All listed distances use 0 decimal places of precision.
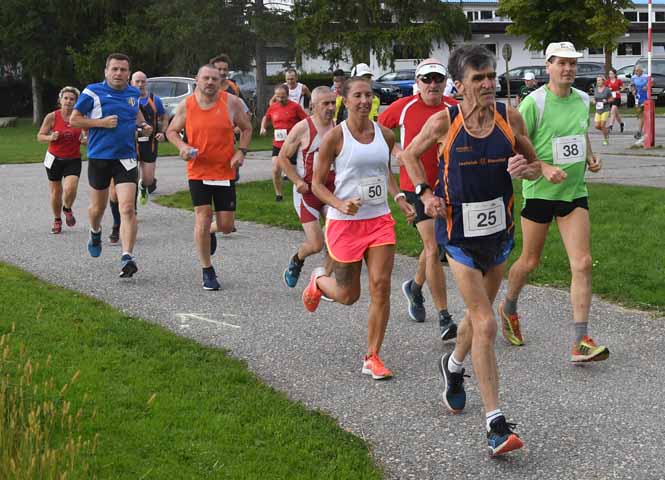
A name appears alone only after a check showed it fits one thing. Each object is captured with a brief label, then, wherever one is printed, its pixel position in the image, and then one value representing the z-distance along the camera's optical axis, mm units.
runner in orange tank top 9336
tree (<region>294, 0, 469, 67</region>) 34000
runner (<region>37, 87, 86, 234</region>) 12893
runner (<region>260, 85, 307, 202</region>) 16031
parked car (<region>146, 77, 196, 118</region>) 32562
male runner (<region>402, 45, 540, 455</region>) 5352
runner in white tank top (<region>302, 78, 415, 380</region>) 6551
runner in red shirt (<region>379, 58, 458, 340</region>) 7436
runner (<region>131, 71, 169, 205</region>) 13992
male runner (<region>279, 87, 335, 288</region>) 8367
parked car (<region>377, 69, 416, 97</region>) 47875
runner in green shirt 6754
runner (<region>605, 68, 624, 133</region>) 27875
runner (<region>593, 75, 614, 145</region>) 25934
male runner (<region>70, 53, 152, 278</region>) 10109
